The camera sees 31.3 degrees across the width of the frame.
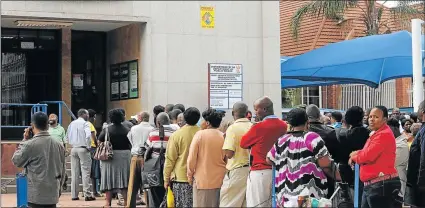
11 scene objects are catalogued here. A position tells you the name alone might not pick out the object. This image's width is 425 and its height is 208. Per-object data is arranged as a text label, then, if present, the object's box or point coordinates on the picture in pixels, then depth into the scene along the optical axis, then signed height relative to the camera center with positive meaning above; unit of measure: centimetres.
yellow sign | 1894 +228
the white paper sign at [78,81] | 2125 +78
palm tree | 2497 +333
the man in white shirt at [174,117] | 1186 -14
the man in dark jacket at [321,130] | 972 -29
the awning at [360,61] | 1761 +111
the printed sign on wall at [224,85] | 1861 +57
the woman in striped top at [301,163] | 840 -62
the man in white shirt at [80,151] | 1567 -88
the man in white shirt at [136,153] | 1262 -75
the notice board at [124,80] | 1895 +73
